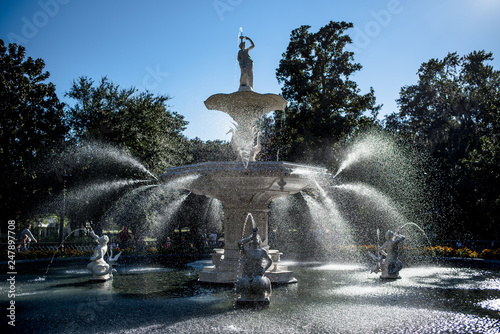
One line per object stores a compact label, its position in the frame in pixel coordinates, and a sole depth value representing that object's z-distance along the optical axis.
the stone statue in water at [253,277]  7.49
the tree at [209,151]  41.41
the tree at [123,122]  26.30
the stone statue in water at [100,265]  10.88
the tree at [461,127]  23.72
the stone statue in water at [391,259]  11.04
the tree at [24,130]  25.00
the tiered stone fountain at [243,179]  10.08
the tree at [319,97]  29.52
